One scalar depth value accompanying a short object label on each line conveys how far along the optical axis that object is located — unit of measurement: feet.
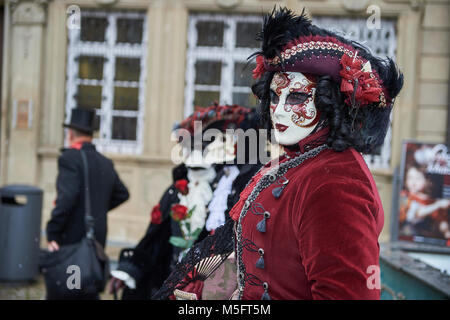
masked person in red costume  5.14
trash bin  19.39
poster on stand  19.70
